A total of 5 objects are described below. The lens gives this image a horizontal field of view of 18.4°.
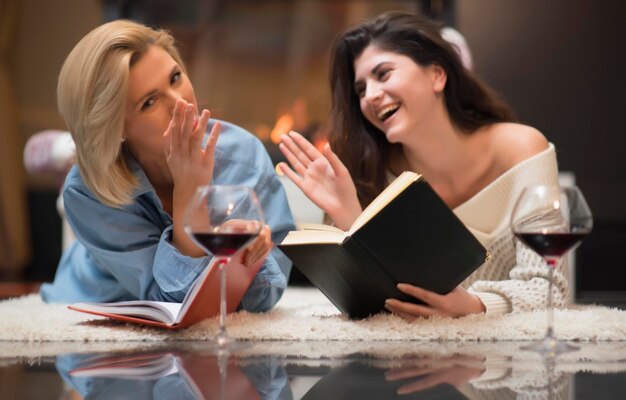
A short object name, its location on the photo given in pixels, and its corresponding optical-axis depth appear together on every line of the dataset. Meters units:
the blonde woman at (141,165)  2.84
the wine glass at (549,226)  2.43
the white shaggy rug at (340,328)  2.56
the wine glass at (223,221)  2.42
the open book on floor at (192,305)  2.60
